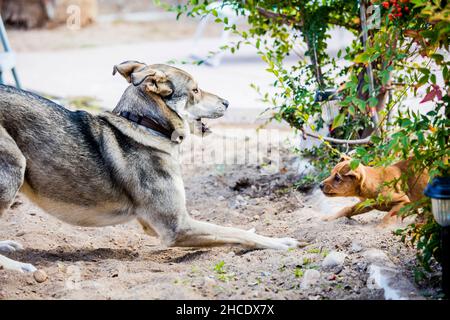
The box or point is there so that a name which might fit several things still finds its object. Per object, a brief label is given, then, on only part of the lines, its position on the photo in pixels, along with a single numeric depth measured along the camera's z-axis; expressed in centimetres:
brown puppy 933
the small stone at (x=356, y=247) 828
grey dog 852
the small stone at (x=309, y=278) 740
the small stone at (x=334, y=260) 784
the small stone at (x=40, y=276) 799
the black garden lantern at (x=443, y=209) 630
